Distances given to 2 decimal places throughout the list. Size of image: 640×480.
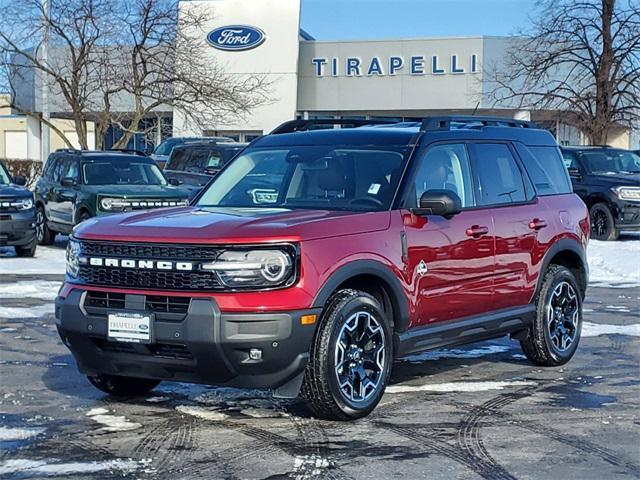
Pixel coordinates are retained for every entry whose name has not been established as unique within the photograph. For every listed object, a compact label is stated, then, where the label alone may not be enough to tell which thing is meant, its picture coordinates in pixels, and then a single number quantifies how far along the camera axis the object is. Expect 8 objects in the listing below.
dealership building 42.12
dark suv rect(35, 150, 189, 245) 16.27
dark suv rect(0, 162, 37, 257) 15.80
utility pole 26.61
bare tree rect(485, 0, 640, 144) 27.53
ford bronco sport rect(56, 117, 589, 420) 5.91
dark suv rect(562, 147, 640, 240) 20.20
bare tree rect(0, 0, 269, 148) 26.59
